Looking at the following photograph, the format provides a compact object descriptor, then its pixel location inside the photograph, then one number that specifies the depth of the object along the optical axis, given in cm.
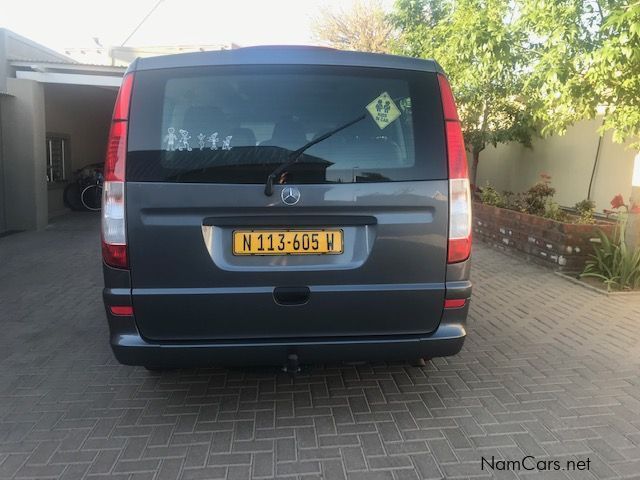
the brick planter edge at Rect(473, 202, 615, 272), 674
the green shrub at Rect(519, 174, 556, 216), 801
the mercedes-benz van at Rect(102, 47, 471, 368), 268
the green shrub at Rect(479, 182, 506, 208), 930
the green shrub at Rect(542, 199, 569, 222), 741
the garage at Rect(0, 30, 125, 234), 948
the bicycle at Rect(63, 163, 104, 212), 1293
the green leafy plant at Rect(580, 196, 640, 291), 606
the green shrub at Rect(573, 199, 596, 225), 713
